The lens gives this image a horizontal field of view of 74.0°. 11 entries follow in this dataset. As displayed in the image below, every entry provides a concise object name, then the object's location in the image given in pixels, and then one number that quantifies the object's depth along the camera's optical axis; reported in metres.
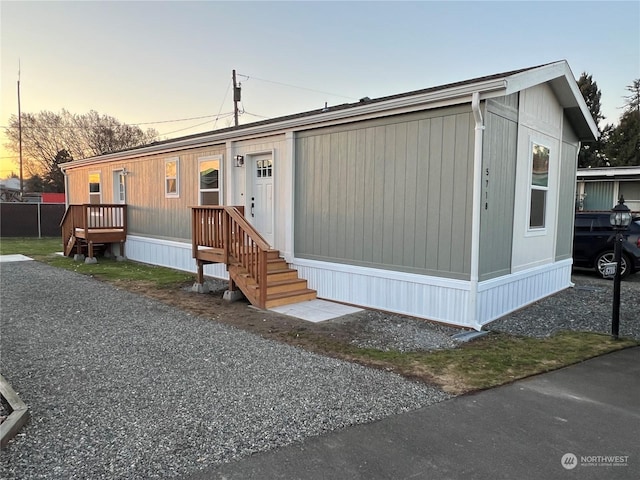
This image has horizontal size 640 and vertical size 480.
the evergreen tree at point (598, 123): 28.39
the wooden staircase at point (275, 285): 6.55
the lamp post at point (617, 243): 4.96
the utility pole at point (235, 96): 22.52
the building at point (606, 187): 15.90
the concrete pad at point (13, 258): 11.30
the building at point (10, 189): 30.24
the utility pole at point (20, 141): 30.20
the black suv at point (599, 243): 9.17
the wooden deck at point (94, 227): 11.53
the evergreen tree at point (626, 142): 25.75
